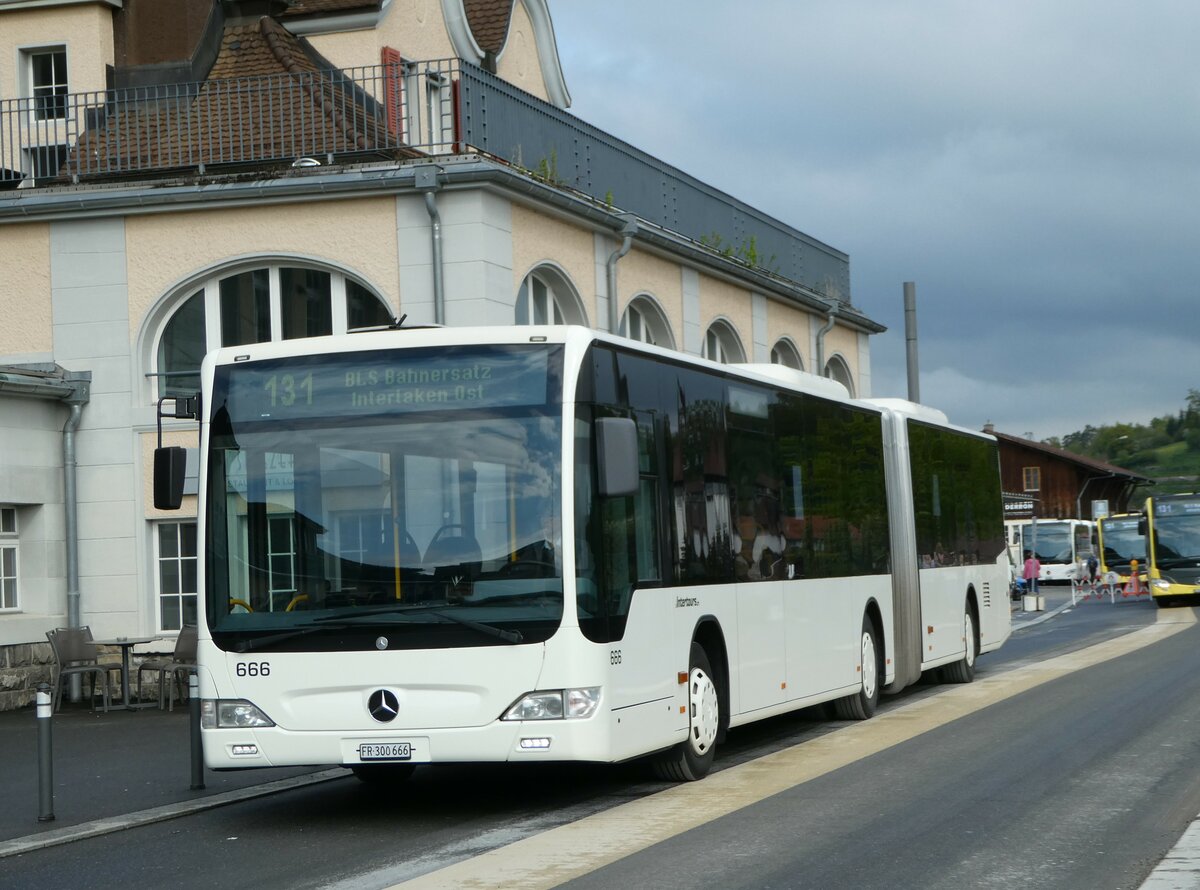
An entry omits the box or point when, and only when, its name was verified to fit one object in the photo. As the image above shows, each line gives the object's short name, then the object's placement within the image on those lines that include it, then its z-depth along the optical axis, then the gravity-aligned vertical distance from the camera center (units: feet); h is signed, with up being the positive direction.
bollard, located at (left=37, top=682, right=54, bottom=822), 35.88 -3.27
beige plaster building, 65.00 +12.84
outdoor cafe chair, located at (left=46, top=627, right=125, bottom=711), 63.93 -1.96
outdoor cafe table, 64.03 -2.16
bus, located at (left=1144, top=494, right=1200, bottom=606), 153.99 +0.59
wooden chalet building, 333.83 +15.97
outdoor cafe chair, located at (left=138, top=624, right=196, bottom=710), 63.26 -2.31
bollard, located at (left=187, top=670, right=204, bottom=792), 41.06 -3.44
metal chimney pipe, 105.19 +13.96
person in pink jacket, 195.11 -1.41
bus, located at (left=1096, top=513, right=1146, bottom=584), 205.87 +1.36
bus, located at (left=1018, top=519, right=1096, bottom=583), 255.91 +1.75
